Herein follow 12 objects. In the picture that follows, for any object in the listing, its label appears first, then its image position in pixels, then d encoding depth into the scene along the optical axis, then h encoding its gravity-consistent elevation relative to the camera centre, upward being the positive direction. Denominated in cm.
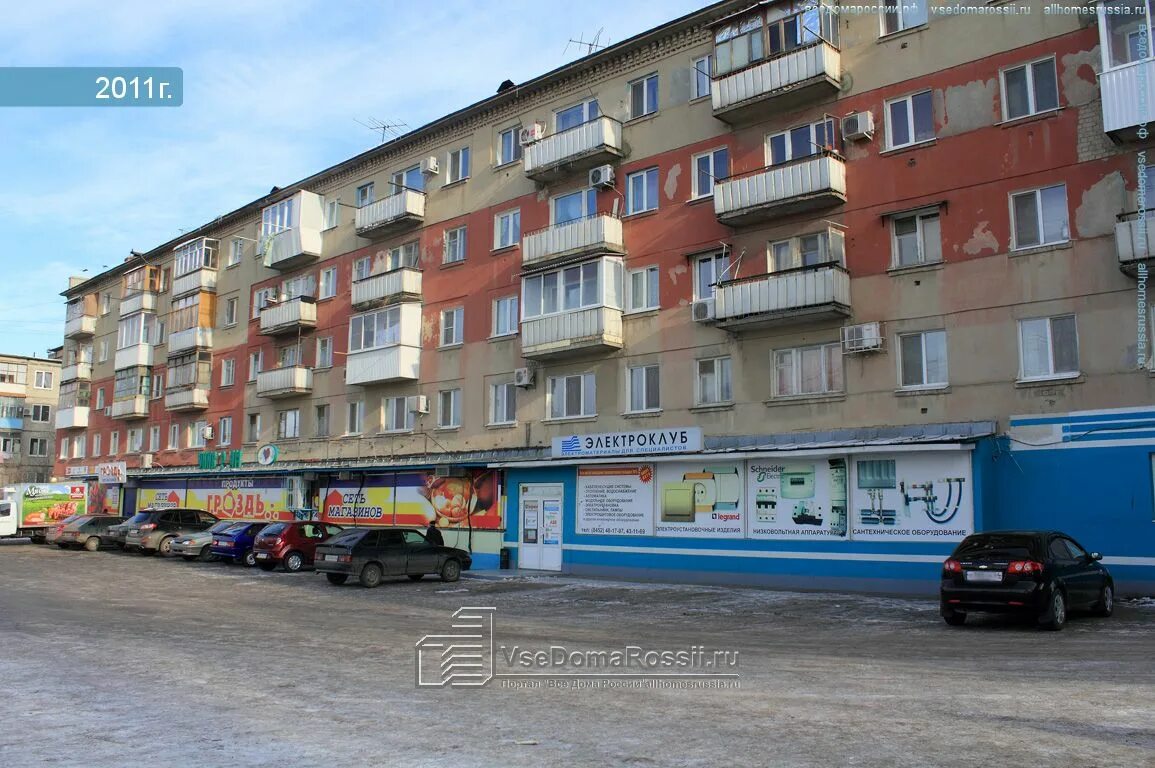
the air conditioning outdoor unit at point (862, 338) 2067 +336
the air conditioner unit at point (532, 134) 2833 +1105
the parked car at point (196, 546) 3105 -172
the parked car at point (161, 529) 3291 -122
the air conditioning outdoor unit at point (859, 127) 2133 +836
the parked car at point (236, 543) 2884 -152
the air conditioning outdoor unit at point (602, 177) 2611 +891
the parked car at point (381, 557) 2183 -156
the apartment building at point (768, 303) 1852 +463
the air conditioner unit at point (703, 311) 2339 +455
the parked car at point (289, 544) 2644 -146
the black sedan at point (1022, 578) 1333 -138
